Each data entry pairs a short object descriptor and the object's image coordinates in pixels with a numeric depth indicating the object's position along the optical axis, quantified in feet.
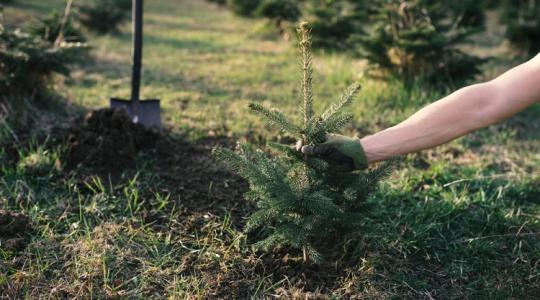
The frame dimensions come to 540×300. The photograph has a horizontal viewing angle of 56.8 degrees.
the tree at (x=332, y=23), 23.68
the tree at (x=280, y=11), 27.50
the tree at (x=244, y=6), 34.32
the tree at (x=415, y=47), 16.10
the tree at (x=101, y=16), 28.04
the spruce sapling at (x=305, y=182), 7.19
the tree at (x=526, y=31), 22.67
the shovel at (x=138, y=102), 12.71
